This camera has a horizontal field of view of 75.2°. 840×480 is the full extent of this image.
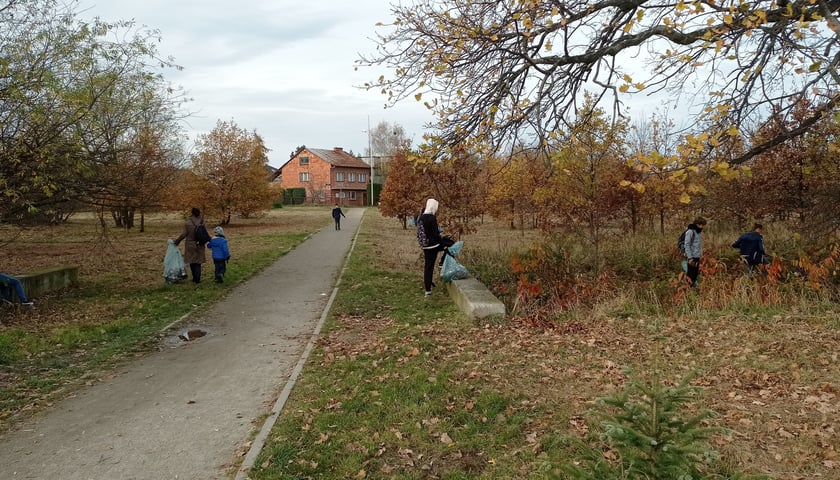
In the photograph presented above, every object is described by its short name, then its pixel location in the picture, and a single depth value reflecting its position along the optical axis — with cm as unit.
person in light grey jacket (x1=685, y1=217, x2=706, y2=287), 1136
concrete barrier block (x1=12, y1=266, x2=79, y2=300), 1079
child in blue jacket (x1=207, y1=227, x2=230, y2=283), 1245
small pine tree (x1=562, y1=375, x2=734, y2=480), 276
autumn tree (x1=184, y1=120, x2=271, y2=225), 3238
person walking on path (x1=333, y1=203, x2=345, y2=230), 3034
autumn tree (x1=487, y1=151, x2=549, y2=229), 2186
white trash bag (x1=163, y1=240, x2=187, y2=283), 1249
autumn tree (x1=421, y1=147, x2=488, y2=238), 1502
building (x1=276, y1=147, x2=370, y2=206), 7450
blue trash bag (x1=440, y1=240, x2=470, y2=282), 1031
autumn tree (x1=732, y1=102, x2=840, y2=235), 1253
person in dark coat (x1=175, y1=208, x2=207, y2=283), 1215
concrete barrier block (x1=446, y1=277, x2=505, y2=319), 823
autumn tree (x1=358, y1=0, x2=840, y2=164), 704
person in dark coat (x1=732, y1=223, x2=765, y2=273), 1184
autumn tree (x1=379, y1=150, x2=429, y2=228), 2745
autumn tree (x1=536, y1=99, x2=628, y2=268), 1248
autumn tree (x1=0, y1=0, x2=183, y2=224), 883
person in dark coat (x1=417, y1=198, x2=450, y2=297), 991
